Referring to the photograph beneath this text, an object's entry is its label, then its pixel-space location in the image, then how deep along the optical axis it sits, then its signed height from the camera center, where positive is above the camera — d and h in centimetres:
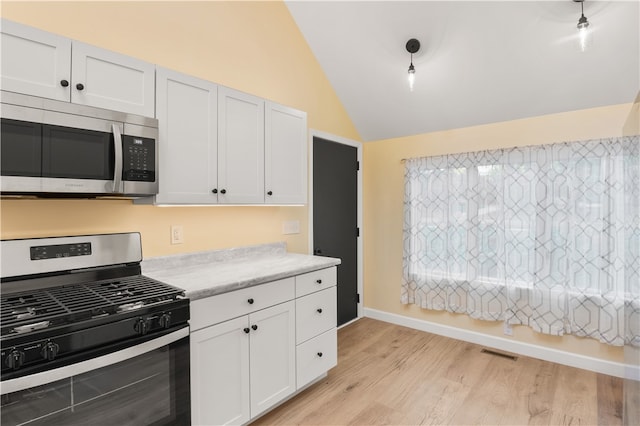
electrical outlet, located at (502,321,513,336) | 319 -113
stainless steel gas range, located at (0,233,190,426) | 117 -50
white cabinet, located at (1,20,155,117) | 140 +66
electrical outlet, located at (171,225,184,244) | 227 -16
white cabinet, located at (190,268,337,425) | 176 -85
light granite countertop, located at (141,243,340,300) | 183 -39
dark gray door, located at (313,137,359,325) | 351 -1
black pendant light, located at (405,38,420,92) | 276 +141
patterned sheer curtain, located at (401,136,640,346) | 267 -24
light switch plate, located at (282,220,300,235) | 309 -15
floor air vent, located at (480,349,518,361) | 306 -135
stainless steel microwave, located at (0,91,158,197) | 136 +28
